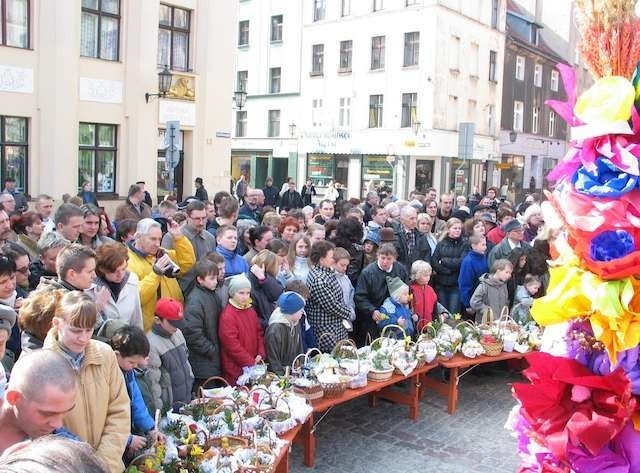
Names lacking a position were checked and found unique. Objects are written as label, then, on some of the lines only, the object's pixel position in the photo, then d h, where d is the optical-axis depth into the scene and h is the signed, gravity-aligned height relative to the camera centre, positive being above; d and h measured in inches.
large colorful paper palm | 120.8 -15.4
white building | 1344.7 +194.3
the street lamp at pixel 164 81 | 674.2 +93.7
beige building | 629.3 +82.4
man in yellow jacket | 236.1 -31.5
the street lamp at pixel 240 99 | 825.5 +98.2
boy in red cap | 200.8 -52.2
